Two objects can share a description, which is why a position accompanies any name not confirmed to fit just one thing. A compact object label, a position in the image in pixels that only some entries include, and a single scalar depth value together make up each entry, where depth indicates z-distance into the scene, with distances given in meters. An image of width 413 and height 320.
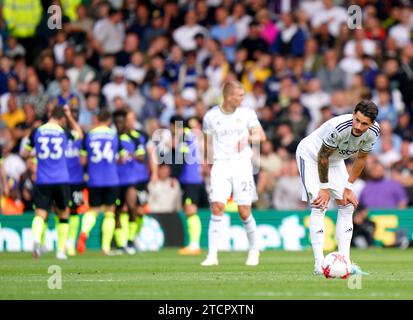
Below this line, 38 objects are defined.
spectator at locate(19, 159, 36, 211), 24.06
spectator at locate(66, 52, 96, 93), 26.95
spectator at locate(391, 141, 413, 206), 24.02
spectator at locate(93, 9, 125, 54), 28.16
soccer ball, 13.96
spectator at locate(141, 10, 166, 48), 28.08
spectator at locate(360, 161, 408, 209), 23.52
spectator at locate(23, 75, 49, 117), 25.81
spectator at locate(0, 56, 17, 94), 27.58
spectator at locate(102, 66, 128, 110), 26.56
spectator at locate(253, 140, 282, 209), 24.48
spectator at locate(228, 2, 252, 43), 27.73
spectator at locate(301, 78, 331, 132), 25.83
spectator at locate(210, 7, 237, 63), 27.64
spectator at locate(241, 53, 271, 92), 26.74
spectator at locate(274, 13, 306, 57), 26.89
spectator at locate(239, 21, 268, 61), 27.03
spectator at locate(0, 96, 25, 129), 26.56
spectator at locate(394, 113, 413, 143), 25.02
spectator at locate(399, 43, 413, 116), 25.81
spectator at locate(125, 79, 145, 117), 26.23
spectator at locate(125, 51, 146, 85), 27.22
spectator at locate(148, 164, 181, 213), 24.28
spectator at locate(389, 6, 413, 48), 26.74
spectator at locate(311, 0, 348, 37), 27.06
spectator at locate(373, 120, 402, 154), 24.70
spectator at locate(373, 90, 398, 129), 25.06
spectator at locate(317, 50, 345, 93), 26.09
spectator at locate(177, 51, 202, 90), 26.59
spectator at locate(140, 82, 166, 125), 25.97
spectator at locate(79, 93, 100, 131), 25.17
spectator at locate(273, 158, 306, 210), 24.20
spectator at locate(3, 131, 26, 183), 24.70
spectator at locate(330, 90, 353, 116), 24.96
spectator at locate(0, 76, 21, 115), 26.91
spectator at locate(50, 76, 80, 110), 23.56
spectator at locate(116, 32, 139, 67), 27.72
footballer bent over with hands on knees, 13.79
